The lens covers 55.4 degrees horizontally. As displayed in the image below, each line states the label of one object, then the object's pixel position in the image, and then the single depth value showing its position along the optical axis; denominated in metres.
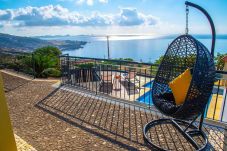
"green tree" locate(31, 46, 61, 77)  8.95
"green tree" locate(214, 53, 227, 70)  10.29
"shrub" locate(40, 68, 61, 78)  8.95
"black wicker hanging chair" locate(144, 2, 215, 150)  2.87
